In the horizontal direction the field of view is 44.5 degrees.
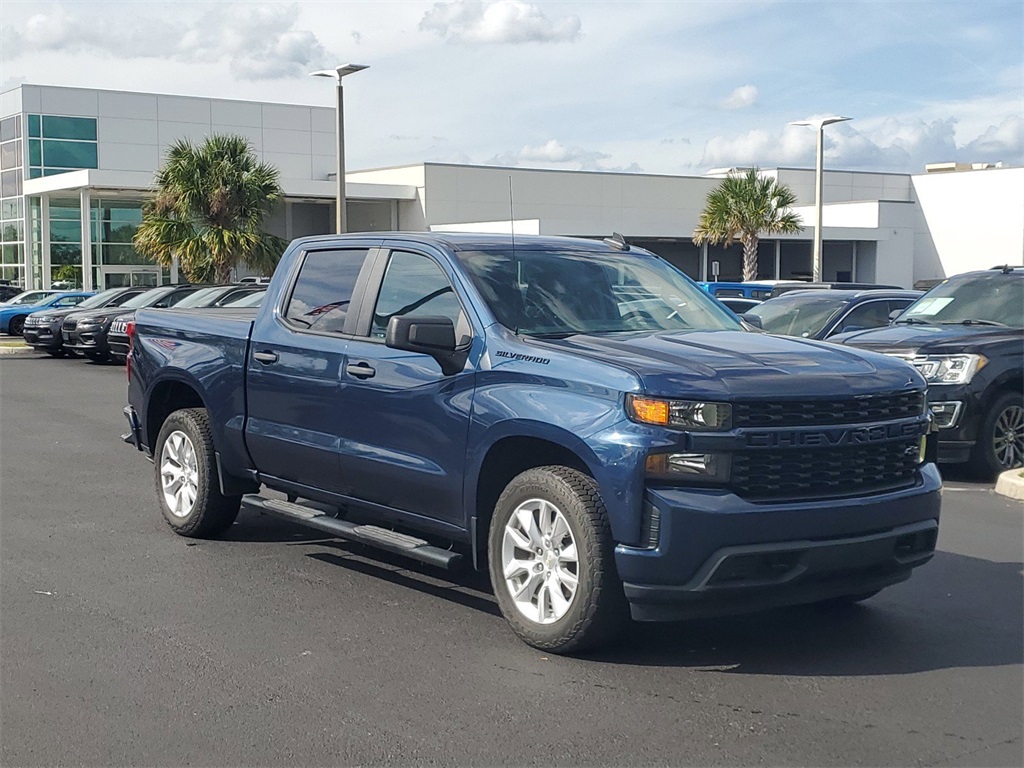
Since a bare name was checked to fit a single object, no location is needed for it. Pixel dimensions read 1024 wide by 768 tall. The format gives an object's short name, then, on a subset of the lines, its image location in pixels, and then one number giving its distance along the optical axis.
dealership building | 50.31
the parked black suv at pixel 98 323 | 24.91
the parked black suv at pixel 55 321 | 27.19
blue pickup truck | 5.20
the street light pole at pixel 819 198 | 33.66
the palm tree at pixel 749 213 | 46.00
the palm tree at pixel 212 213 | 34.16
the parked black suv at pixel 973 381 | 10.48
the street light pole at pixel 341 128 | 24.88
